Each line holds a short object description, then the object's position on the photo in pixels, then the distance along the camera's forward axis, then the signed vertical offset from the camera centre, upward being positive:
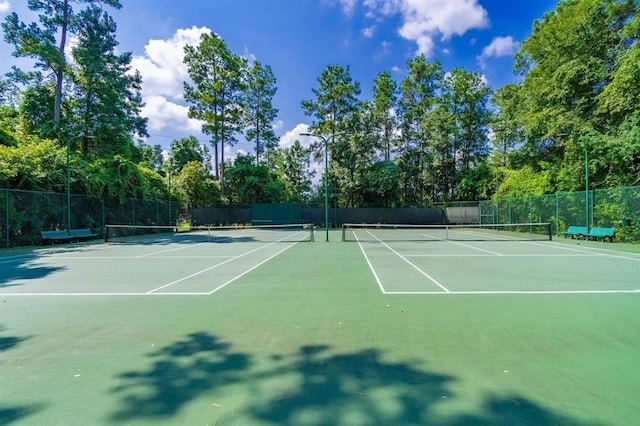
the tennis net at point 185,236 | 20.20 -1.42
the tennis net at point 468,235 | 19.81 -1.59
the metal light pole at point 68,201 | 18.70 +0.92
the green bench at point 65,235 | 17.50 -0.95
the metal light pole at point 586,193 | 17.33 +0.82
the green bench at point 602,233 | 15.90 -1.18
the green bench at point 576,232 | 17.37 -1.17
